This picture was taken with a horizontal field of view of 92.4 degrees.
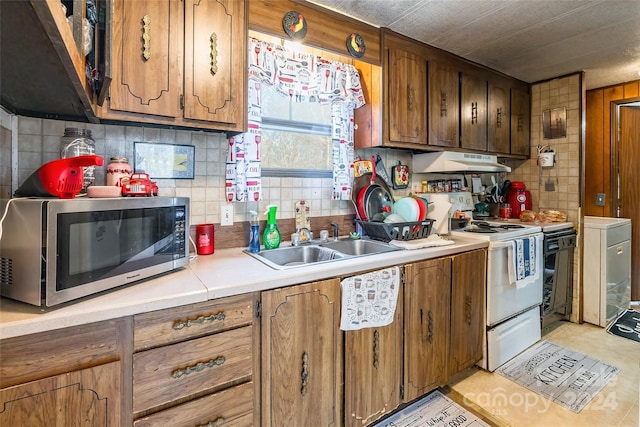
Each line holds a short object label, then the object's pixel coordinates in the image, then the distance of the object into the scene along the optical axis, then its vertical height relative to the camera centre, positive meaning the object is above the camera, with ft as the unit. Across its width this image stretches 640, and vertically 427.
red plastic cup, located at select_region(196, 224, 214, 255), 5.41 -0.45
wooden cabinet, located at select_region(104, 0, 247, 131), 4.11 +2.19
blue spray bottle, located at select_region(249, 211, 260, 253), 5.69 -0.44
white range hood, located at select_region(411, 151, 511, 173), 7.87 +1.39
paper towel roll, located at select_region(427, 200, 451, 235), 7.27 -0.06
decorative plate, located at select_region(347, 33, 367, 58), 6.17 +3.44
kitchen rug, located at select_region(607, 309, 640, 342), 8.80 -3.38
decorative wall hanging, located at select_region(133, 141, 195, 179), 5.05 +0.93
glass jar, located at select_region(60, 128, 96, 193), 4.28 +0.97
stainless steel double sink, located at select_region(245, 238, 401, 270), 5.80 -0.72
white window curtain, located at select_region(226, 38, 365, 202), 5.68 +2.46
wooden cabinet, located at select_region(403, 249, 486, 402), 5.59 -2.06
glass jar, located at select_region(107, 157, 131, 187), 4.46 +0.62
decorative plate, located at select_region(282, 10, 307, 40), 5.46 +3.41
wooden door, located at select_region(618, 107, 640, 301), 10.67 +1.57
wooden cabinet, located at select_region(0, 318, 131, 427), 2.67 -1.52
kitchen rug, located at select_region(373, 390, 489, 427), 5.56 -3.77
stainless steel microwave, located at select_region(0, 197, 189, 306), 2.79 -0.33
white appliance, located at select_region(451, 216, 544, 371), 7.00 -2.05
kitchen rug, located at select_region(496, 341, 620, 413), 6.26 -3.60
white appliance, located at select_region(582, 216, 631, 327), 9.20 -1.64
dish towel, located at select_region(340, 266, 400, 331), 4.77 -1.37
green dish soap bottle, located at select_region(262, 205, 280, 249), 5.93 -0.36
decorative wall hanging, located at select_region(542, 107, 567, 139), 9.63 +2.94
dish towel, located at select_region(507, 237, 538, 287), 7.16 -1.09
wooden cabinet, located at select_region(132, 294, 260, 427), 3.28 -1.74
